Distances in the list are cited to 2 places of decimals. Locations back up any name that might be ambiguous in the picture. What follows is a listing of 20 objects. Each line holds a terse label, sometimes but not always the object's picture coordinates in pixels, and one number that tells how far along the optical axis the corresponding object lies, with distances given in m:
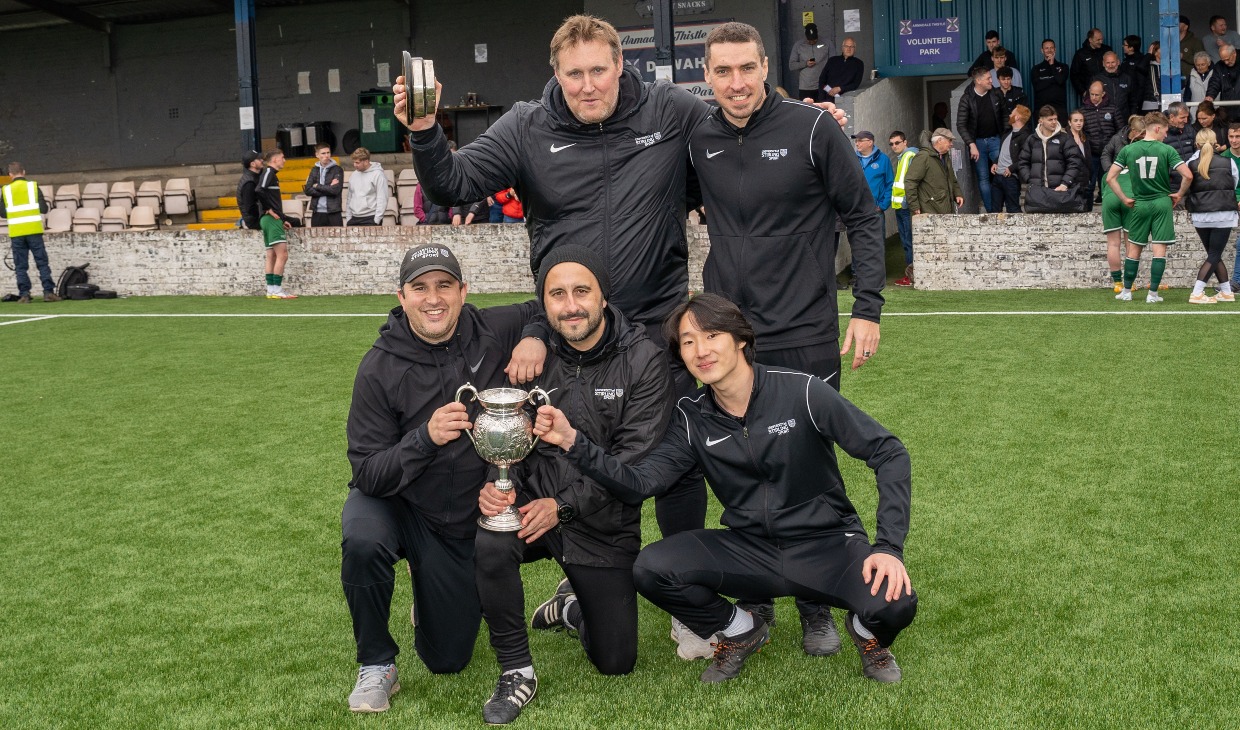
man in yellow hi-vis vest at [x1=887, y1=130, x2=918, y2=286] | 13.24
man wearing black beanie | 3.69
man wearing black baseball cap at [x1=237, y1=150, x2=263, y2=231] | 14.53
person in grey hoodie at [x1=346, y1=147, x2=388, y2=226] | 15.29
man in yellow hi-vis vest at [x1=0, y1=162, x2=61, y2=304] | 15.27
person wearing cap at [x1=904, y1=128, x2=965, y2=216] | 13.21
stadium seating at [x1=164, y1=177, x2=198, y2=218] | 22.75
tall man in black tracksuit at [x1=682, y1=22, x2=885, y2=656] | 3.99
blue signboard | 18.34
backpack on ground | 15.60
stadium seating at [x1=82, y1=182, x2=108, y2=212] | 23.22
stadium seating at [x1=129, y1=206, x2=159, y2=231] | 22.20
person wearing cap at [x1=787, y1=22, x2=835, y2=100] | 16.53
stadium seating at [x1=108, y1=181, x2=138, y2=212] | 23.02
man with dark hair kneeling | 3.56
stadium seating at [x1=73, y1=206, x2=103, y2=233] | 22.41
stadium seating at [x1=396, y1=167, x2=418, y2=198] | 20.11
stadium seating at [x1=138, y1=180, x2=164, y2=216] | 22.91
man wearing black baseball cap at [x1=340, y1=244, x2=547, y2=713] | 3.69
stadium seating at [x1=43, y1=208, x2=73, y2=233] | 22.52
